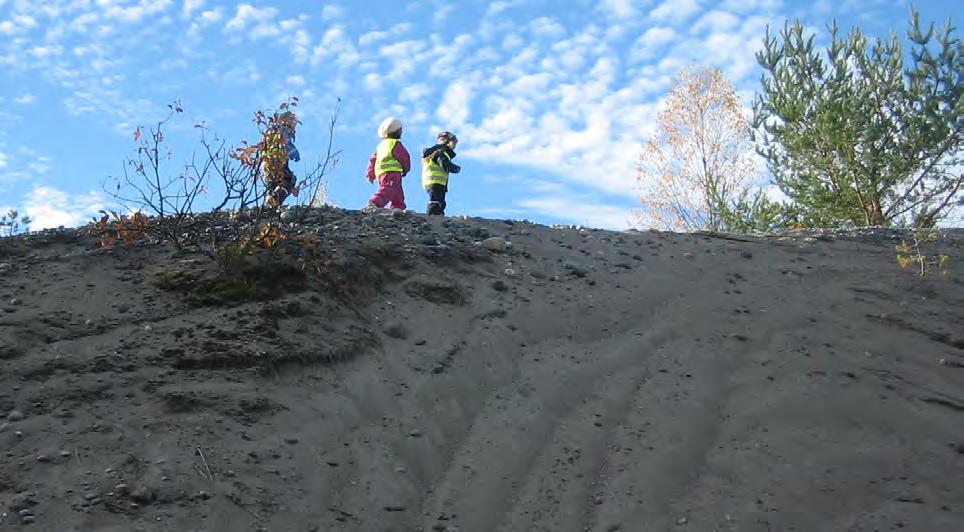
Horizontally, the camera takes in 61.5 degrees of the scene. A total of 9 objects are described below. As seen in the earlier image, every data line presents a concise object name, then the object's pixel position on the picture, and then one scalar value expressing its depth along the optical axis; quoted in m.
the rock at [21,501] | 2.88
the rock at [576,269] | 5.40
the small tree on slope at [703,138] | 15.76
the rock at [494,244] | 5.57
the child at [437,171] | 8.55
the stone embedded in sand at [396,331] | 4.41
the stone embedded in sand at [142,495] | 3.00
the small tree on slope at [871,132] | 11.52
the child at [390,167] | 8.30
